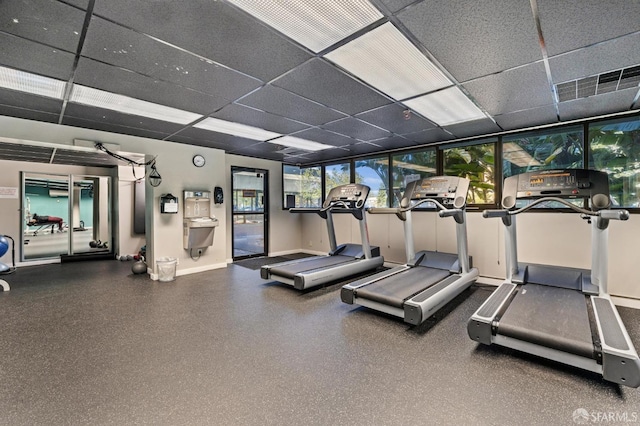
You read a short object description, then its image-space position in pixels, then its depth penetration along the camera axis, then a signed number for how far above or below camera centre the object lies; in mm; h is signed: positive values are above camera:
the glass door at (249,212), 6969 +97
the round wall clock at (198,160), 5605 +1122
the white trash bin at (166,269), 4961 -930
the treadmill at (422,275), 3213 -913
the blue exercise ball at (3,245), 4463 -420
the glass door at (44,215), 6575 +96
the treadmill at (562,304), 2105 -936
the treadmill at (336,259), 4459 -861
